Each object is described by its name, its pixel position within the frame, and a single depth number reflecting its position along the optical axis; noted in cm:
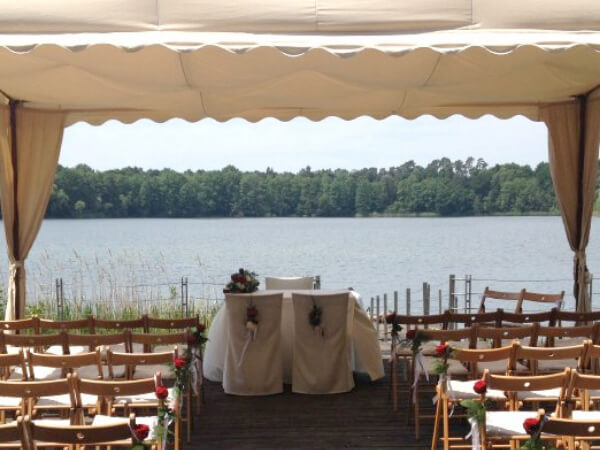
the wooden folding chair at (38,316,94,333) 591
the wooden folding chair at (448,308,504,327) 611
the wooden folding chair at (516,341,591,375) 457
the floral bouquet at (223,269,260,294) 681
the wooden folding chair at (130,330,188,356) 509
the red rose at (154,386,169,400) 403
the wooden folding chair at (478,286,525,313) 798
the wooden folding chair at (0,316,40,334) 598
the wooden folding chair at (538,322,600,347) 525
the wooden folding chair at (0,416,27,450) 333
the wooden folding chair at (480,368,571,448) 393
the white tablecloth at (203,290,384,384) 703
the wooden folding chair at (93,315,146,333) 595
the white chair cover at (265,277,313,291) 828
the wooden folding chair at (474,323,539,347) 520
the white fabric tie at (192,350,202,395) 574
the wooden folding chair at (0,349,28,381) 467
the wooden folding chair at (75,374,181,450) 393
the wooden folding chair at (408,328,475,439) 519
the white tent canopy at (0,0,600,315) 520
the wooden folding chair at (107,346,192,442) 463
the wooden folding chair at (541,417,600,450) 342
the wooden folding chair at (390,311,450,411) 603
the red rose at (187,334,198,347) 543
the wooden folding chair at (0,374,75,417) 397
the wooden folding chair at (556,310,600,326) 618
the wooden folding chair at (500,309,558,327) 610
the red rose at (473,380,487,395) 400
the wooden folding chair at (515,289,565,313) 771
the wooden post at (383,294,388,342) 962
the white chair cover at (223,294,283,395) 659
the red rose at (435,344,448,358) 474
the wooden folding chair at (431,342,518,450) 461
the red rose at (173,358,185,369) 464
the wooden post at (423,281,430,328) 1048
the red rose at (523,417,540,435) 344
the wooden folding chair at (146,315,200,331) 595
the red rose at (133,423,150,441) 335
